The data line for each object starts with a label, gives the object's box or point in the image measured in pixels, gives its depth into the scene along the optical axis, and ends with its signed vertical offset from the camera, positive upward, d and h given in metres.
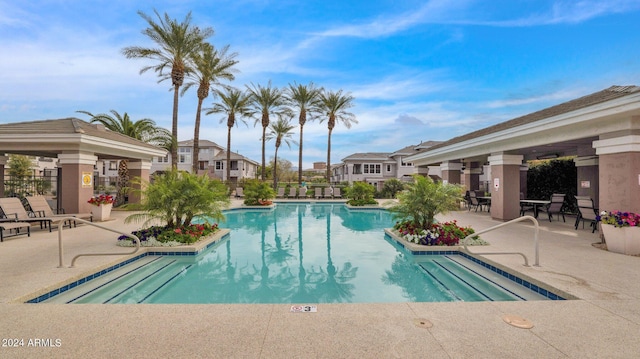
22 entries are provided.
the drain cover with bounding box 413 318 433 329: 3.69 -1.64
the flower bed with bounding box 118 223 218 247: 8.34 -1.51
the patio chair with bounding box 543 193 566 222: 13.20 -0.82
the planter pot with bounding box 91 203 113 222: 13.20 -1.31
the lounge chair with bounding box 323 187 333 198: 28.84 -0.89
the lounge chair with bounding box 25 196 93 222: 11.17 -0.98
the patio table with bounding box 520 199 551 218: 13.81 -0.86
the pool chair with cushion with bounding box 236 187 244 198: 29.86 -1.01
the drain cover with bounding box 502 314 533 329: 3.67 -1.62
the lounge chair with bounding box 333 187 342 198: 28.86 -0.88
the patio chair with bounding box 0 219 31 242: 8.86 -1.29
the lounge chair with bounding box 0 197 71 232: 9.79 -0.98
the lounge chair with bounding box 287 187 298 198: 29.48 -0.86
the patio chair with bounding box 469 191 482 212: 17.64 -0.85
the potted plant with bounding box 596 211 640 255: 7.33 -1.08
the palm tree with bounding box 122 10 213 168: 19.89 +8.64
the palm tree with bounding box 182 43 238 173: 23.97 +8.41
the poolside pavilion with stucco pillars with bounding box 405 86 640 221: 7.95 +1.47
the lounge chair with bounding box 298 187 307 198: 29.59 -0.94
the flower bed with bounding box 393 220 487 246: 8.49 -1.41
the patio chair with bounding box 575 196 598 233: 10.17 -0.78
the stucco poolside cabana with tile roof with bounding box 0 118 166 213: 12.30 +1.39
